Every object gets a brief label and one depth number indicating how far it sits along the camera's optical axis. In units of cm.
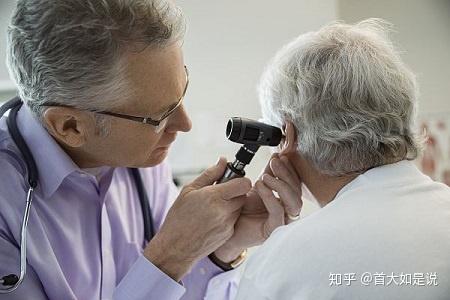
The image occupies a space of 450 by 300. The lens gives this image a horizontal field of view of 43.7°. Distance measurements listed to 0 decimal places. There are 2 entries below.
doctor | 103
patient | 92
